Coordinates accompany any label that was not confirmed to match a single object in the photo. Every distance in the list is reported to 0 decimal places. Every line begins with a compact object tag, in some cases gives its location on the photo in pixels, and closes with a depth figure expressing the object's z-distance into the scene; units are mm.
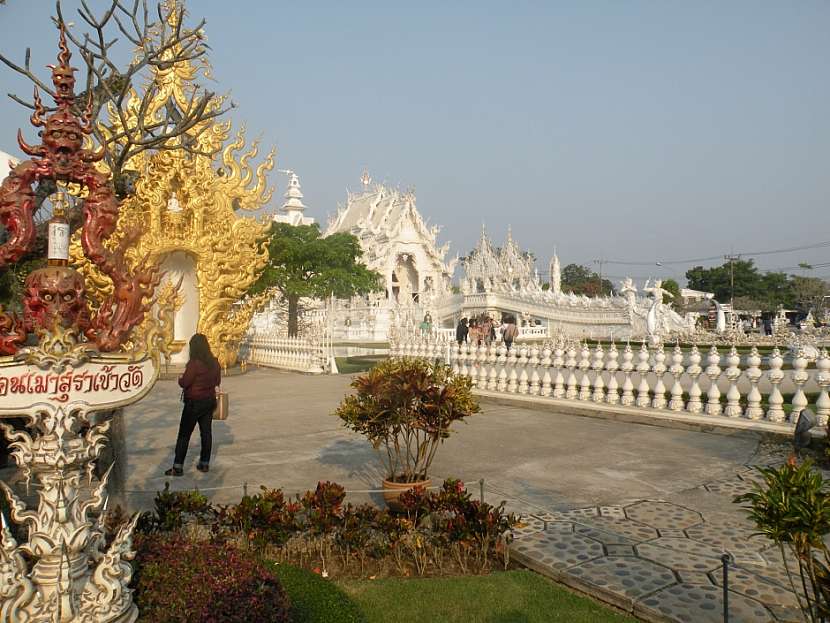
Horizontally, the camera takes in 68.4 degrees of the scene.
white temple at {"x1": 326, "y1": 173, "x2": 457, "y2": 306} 46188
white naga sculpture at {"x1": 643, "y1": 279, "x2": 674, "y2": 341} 24094
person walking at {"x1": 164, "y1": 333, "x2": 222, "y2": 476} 7117
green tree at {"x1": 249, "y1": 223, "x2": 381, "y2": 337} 21719
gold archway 16422
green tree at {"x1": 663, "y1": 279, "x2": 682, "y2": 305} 62456
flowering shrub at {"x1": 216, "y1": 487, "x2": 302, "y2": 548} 4715
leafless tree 5094
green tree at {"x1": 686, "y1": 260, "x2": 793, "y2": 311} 59844
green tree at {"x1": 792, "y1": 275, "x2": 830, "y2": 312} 45412
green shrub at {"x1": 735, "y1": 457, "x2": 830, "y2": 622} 2586
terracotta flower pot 5535
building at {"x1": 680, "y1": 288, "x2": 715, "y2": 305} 52253
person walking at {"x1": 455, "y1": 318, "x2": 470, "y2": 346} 18406
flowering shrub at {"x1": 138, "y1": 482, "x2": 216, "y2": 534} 4695
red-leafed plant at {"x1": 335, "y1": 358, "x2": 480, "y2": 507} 5539
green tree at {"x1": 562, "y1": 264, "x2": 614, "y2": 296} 74688
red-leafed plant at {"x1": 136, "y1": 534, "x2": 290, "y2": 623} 3266
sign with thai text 2832
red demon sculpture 3039
